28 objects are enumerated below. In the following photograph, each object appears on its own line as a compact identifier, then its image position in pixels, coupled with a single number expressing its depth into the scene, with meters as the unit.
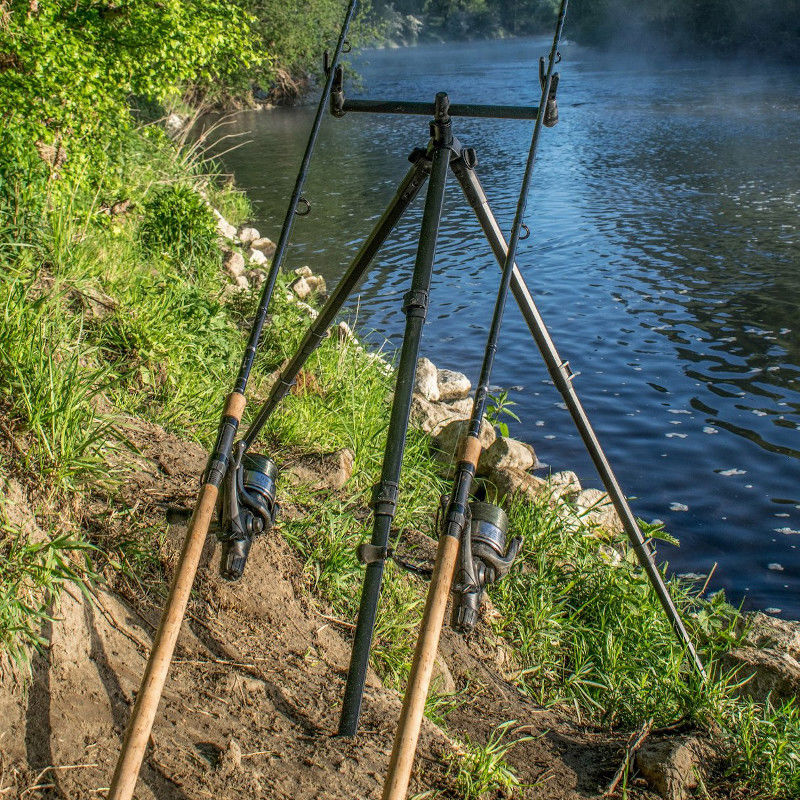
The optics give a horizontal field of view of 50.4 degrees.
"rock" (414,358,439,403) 7.61
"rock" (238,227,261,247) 12.88
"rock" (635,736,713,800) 2.92
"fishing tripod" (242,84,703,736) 2.31
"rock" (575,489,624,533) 5.49
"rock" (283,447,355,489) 4.28
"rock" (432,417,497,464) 6.07
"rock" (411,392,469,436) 6.43
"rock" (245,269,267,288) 8.70
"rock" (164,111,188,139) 19.81
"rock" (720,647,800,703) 4.17
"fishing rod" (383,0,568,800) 1.70
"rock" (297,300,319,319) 7.02
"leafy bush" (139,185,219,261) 7.29
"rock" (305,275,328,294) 11.47
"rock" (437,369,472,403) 8.10
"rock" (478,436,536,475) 5.71
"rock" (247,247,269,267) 11.29
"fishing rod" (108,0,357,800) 1.73
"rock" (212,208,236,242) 12.20
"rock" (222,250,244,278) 9.21
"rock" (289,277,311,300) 10.23
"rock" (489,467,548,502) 5.39
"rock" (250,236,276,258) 12.91
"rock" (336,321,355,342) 6.87
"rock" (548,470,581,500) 5.68
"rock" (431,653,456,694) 3.32
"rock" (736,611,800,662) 4.45
